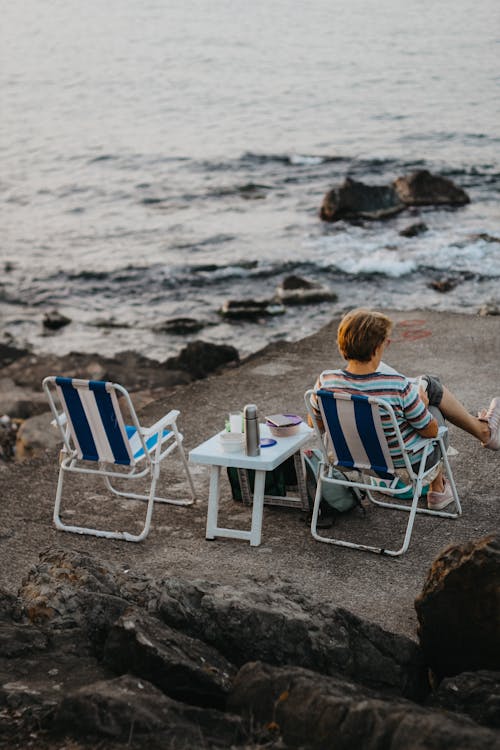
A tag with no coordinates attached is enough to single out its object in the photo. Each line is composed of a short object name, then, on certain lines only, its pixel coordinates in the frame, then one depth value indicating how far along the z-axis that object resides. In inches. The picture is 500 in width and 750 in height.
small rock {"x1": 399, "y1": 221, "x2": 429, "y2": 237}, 856.9
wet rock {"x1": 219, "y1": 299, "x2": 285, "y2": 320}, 620.8
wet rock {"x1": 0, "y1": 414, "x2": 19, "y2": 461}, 370.9
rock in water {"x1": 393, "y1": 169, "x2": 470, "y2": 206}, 970.7
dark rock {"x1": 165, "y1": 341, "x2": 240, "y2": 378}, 467.5
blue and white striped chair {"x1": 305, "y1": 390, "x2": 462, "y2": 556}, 201.9
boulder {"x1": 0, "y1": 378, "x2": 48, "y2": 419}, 420.0
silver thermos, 211.5
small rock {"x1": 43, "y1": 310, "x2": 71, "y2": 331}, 659.4
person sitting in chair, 207.2
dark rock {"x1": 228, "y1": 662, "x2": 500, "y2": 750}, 101.4
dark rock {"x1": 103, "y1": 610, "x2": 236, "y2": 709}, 129.3
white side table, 214.7
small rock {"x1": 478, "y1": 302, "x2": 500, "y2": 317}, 472.9
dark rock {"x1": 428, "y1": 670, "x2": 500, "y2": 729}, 123.3
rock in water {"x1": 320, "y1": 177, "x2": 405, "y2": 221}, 942.4
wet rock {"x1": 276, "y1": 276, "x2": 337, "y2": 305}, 645.3
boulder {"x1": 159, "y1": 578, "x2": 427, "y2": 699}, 142.4
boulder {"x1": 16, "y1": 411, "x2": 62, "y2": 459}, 346.9
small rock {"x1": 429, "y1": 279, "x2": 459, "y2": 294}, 676.7
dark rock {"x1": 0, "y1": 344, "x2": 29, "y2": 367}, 555.1
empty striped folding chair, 213.6
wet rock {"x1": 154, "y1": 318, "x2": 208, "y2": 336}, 621.0
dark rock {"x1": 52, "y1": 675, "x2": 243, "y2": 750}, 112.1
